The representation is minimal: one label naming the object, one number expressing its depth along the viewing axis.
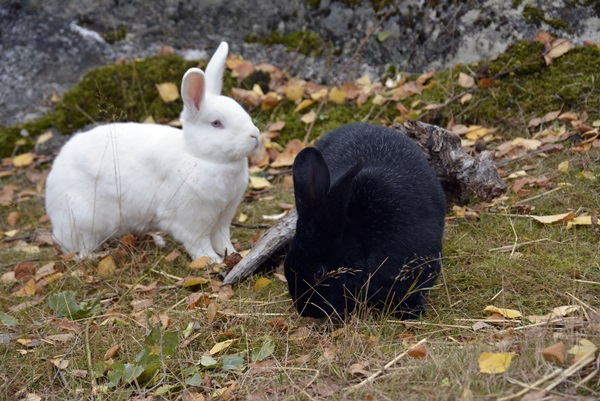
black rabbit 2.67
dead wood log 3.89
